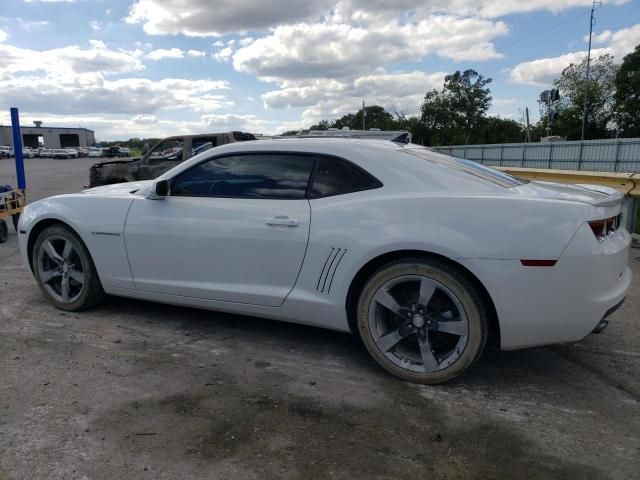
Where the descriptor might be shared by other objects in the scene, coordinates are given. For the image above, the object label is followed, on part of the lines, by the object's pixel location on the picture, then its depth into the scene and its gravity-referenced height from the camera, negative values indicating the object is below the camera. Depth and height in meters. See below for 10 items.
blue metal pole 9.91 -0.23
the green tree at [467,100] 80.25 +5.69
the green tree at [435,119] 79.56 +2.78
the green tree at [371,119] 94.38 +3.45
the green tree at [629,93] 51.76 +4.59
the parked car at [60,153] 66.00 -2.37
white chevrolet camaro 2.81 -0.66
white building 109.75 -0.61
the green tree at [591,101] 59.12 +4.25
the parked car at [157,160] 10.63 -0.53
